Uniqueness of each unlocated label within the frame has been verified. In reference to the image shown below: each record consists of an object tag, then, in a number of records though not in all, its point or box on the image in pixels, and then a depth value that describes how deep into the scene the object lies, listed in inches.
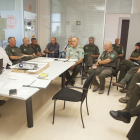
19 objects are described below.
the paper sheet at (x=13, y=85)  80.7
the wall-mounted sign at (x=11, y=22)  193.7
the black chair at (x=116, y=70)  149.9
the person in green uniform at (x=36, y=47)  210.8
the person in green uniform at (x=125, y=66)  154.0
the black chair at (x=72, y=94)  88.0
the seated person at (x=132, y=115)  72.4
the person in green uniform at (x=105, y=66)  143.1
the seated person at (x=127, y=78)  136.9
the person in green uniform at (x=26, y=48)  190.7
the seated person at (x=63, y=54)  195.3
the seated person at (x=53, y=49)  214.4
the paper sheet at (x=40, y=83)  83.4
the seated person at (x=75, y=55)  164.2
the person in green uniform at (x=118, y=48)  201.8
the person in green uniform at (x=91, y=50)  204.8
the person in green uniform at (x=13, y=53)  163.9
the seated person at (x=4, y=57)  133.2
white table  73.9
